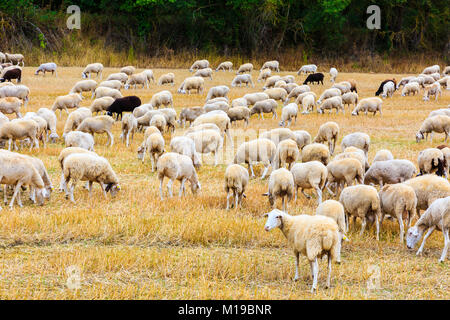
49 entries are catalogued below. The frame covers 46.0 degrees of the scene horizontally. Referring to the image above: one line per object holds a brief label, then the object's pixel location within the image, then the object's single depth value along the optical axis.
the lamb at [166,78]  31.86
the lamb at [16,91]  21.03
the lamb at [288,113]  19.19
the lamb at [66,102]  19.64
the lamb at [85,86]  24.77
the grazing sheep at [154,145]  12.90
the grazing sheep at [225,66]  39.09
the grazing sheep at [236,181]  10.07
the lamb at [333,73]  35.49
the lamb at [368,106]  21.83
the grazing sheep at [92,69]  31.97
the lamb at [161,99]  21.20
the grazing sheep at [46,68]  32.66
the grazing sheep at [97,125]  15.37
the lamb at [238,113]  18.89
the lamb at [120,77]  29.22
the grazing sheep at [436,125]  16.12
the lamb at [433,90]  27.66
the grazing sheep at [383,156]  11.88
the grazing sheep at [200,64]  37.56
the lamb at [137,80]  30.00
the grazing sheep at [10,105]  17.69
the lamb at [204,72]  34.84
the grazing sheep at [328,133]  14.66
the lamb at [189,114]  19.00
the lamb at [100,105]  19.19
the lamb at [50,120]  16.22
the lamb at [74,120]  16.20
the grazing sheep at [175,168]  10.70
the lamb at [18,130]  13.30
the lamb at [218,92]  24.89
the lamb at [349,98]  23.59
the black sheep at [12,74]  27.69
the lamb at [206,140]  14.06
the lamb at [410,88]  28.97
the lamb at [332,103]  22.28
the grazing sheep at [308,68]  37.75
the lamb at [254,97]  22.71
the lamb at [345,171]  10.49
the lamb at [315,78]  32.44
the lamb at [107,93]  22.22
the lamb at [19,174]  9.56
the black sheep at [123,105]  18.88
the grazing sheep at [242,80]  32.53
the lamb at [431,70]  35.50
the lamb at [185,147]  12.99
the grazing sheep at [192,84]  28.64
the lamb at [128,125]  16.25
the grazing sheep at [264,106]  20.86
